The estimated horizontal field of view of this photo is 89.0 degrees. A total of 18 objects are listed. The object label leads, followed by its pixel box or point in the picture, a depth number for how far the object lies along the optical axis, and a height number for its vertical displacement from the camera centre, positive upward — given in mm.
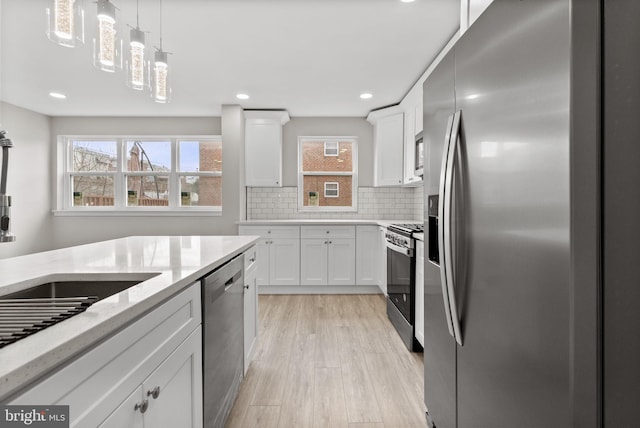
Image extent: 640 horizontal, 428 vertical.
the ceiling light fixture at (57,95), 3986 +1450
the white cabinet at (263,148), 4602 +891
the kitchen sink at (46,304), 634 -231
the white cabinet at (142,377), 600 -392
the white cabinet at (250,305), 2062 -643
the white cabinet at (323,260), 4340 -655
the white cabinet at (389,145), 4301 +884
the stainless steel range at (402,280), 2619 -614
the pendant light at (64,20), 1233 +733
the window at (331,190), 5102 +327
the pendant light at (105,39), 1357 +744
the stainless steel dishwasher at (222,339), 1322 -604
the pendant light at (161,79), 1786 +744
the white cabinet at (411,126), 3623 +1008
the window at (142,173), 5129 +603
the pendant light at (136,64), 1584 +753
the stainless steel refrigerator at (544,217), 656 -15
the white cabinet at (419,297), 2449 -665
